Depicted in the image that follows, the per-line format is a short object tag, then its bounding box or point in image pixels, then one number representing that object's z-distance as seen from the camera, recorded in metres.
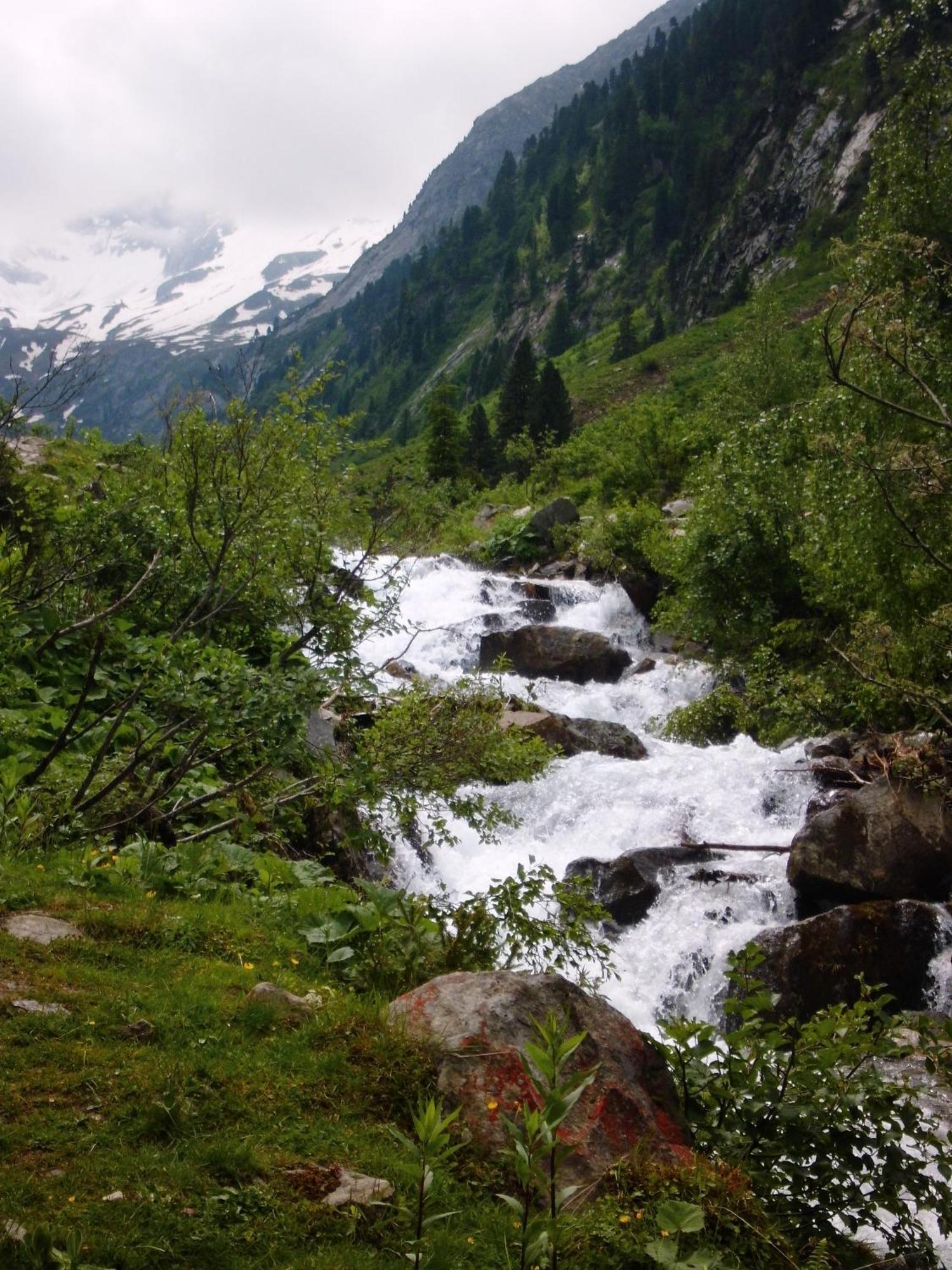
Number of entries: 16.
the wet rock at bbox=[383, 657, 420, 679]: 20.78
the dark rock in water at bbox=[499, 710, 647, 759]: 16.69
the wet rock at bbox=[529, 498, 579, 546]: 36.88
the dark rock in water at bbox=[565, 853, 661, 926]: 11.80
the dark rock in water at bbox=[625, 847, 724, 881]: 12.23
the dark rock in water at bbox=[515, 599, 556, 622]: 28.25
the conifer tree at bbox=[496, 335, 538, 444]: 68.12
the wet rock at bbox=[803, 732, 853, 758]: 14.72
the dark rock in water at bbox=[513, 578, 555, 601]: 30.25
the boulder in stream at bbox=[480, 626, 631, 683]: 23.34
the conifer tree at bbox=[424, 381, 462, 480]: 57.94
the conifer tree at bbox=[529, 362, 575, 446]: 63.69
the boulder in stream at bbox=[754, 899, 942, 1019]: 9.55
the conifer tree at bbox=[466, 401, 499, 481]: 66.38
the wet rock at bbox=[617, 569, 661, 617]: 28.30
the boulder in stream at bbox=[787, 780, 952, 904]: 10.25
